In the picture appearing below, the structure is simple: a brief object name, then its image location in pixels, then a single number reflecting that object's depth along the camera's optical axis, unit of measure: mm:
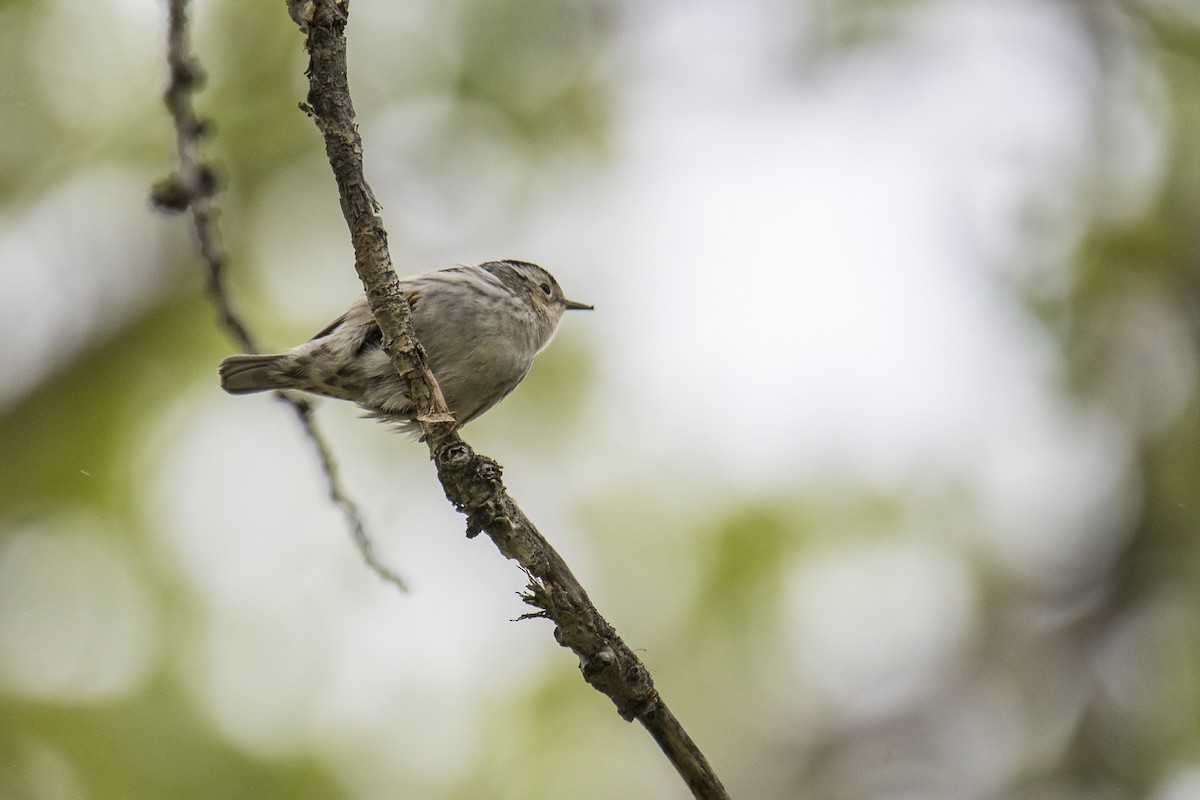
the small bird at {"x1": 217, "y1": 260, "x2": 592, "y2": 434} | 9320
